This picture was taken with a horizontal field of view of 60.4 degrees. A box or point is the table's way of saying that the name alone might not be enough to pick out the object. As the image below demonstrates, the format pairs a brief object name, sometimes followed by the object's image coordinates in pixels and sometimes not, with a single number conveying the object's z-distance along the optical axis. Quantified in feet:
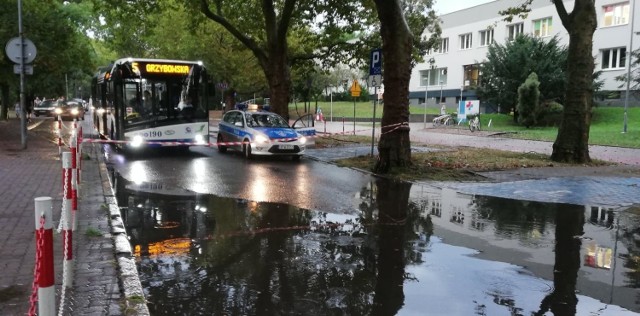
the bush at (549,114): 121.08
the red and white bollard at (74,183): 20.51
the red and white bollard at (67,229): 15.19
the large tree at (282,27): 74.38
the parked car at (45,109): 188.03
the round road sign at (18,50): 49.55
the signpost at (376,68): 51.67
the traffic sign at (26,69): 51.75
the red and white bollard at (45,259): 9.39
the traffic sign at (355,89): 85.18
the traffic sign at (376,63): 51.62
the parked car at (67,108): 175.69
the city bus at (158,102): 57.00
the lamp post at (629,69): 100.36
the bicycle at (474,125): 112.37
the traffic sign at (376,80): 52.85
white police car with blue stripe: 56.03
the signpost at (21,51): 49.65
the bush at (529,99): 117.70
